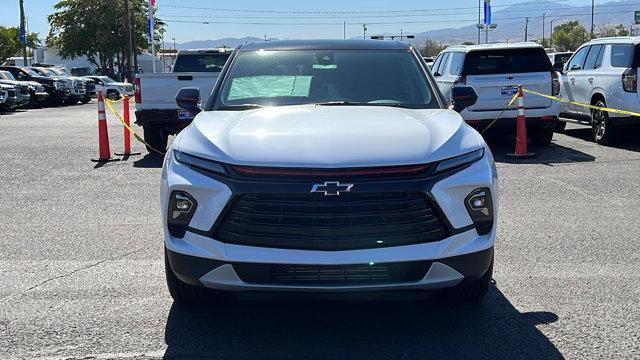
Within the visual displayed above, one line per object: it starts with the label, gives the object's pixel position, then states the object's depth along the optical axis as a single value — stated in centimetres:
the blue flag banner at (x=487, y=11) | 3320
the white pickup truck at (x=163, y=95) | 1180
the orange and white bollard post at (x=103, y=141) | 1189
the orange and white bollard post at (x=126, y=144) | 1272
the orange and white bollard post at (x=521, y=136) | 1136
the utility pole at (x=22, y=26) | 4890
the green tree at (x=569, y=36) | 10451
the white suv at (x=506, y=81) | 1221
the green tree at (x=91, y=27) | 6575
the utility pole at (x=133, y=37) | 6526
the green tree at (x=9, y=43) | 7506
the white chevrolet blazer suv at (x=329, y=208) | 370
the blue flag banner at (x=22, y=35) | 4866
